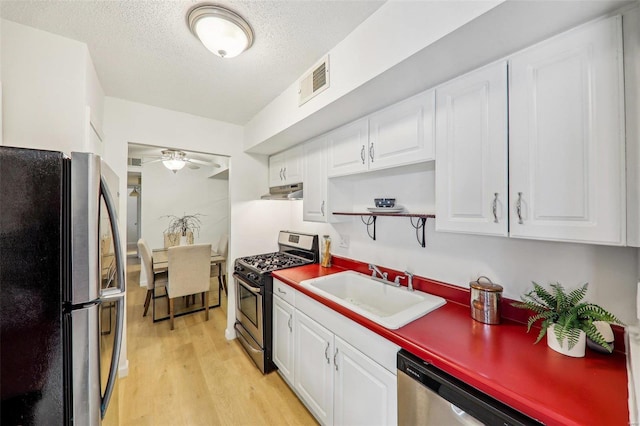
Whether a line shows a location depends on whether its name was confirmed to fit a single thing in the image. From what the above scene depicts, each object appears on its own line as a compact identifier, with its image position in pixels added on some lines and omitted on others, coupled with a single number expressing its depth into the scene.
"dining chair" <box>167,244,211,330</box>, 3.02
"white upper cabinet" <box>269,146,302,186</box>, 2.52
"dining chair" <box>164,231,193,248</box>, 4.81
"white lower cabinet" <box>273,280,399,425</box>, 1.22
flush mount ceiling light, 1.24
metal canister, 1.23
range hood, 2.47
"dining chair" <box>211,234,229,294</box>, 3.87
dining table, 3.28
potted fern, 0.92
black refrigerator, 0.73
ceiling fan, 3.79
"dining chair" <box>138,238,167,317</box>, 3.20
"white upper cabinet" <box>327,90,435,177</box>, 1.40
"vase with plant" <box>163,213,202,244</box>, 5.05
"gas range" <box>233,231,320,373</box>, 2.17
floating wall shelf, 1.69
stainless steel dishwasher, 0.82
